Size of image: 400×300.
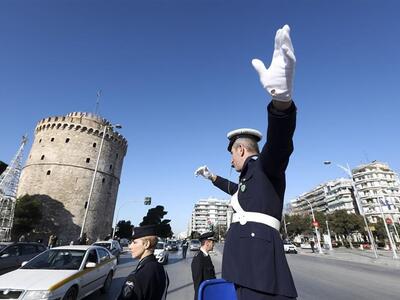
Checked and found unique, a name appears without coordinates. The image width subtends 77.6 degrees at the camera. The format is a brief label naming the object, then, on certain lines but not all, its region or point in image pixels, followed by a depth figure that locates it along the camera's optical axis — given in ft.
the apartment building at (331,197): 280.31
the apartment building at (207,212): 474.90
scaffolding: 92.83
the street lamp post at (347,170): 83.46
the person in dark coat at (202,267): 15.12
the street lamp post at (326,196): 316.31
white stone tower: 119.96
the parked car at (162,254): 53.82
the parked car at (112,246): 53.32
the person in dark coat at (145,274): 9.12
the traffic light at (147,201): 100.93
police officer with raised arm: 4.65
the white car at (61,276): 16.47
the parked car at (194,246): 119.85
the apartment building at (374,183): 241.14
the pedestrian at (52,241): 73.31
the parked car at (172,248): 119.11
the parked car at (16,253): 32.92
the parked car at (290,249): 104.92
